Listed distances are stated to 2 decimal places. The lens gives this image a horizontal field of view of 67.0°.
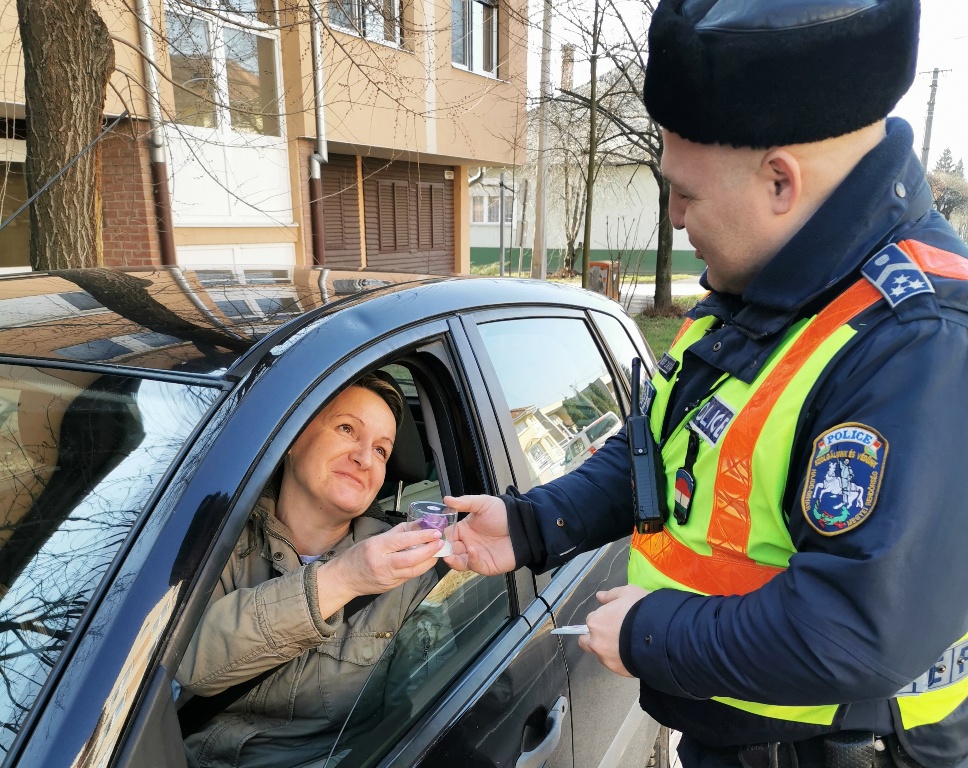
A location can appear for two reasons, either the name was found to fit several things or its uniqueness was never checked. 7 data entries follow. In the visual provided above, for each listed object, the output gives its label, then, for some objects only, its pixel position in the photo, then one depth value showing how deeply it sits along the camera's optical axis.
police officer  0.86
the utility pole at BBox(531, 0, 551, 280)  11.59
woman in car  1.33
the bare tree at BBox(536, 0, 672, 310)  10.72
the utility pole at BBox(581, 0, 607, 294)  9.72
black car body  0.92
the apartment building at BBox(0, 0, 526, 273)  6.27
